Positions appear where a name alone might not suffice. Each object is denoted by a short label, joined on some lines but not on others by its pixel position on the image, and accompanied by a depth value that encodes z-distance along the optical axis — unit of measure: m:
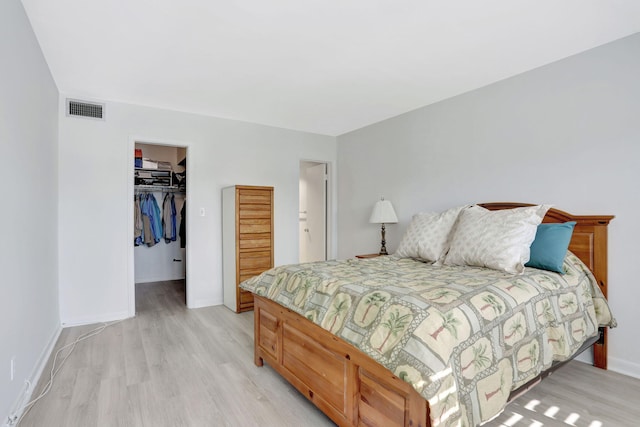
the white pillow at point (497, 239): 2.22
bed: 1.31
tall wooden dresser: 3.89
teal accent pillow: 2.24
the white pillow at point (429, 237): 2.78
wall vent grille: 3.45
